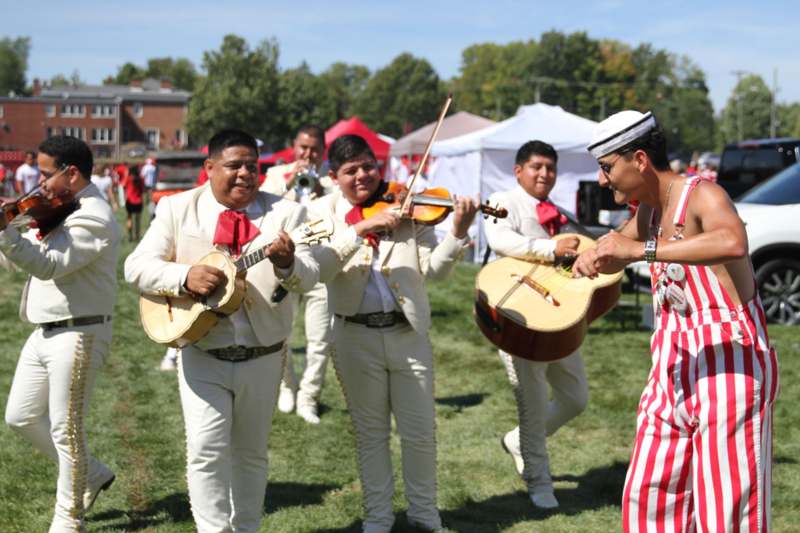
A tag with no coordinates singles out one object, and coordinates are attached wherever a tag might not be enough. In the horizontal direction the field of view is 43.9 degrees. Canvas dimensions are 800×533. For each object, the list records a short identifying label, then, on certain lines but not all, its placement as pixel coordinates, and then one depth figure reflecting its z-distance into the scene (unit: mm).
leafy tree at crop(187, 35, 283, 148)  81125
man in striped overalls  3486
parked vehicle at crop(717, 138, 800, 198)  15820
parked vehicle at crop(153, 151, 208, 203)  26453
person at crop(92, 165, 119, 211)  26864
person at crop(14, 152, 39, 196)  25562
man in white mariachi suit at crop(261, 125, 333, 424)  7846
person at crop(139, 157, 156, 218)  31330
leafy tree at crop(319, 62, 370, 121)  140125
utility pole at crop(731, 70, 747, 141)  99125
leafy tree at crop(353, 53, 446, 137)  119688
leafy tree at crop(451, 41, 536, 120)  119375
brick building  102625
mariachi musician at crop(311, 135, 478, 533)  5184
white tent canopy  17156
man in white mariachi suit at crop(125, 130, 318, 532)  4438
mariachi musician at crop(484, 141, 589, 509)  5875
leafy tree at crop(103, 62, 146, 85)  158062
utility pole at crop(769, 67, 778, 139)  89812
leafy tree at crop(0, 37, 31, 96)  140625
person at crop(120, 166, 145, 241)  21609
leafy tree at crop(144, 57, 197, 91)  159500
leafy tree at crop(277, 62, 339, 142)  81500
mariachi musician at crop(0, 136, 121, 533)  5082
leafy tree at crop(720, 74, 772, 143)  109062
